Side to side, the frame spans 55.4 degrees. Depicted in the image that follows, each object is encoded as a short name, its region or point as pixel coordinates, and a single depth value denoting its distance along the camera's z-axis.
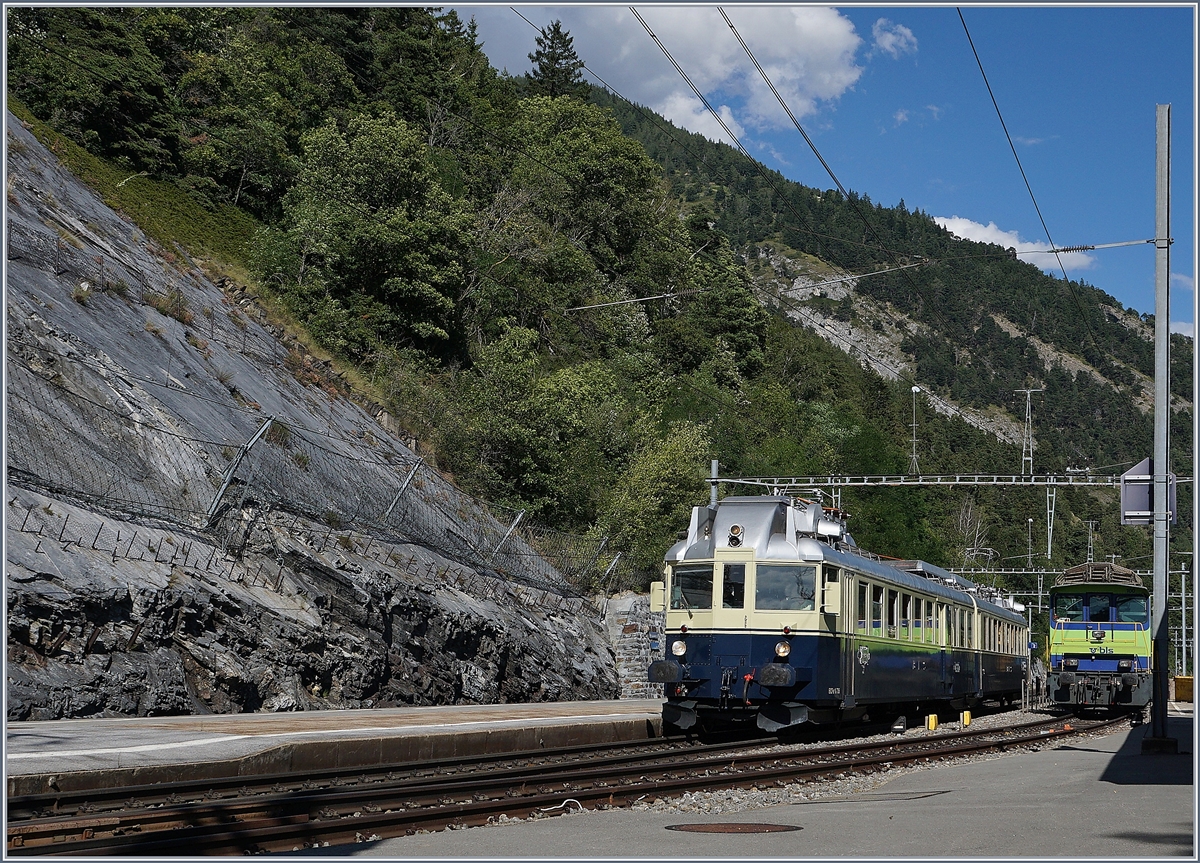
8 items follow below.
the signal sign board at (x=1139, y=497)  17.52
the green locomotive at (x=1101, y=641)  30.06
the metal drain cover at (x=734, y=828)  9.69
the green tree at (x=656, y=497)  38.66
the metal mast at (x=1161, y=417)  17.78
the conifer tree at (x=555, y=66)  93.88
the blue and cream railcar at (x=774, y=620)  18.11
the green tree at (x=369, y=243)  39.31
